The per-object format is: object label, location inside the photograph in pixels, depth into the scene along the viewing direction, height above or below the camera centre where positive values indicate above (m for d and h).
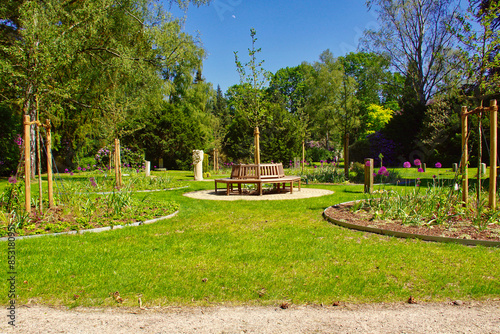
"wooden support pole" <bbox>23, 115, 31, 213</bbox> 5.97 +0.03
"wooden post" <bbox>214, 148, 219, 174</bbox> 23.30 +0.01
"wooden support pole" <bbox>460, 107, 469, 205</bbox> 6.21 -0.10
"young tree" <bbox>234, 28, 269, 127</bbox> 10.91 +2.22
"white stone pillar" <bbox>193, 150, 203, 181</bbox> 17.12 -0.22
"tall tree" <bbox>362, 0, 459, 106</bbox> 28.23 +9.92
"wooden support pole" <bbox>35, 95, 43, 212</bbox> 6.44 -0.70
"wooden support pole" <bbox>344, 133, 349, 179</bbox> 14.63 -0.02
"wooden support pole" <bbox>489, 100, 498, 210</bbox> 5.71 +0.06
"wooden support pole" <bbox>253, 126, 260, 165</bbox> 10.61 +0.41
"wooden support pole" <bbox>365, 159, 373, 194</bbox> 10.15 -0.52
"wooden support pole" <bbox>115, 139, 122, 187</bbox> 11.42 -0.12
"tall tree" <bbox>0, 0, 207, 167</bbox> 12.88 +4.83
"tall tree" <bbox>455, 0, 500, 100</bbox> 6.50 +2.04
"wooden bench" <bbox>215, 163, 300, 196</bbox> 10.53 -0.49
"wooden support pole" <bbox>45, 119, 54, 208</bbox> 6.62 -0.08
